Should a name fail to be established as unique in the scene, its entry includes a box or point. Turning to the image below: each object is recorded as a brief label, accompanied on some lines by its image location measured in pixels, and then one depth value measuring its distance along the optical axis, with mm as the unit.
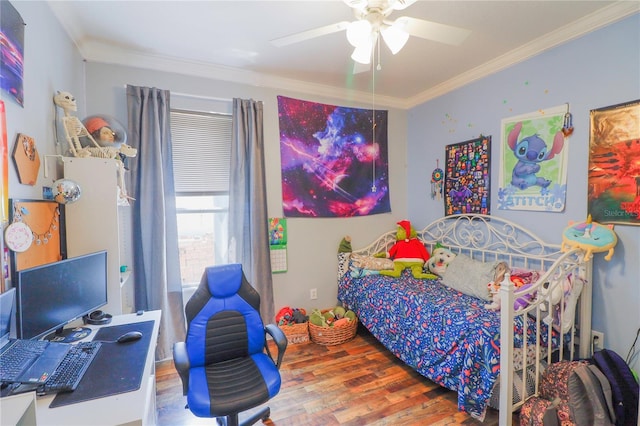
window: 2605
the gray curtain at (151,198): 2352
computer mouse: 1423
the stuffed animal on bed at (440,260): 2850
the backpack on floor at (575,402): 1469
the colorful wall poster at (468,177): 2674
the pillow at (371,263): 3004
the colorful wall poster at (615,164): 1782
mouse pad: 1025
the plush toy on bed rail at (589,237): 1825
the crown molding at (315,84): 1863
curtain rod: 2541
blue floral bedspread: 1751
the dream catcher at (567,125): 2072
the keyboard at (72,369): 1021
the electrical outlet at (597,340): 1938
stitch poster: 2143
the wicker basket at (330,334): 2797
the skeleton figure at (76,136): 1747
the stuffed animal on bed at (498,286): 1885
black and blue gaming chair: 1471
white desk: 912
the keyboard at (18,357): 985
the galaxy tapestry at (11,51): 1200
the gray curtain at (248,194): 2688
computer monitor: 1202
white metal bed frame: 1622
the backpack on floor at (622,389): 1517
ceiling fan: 1359
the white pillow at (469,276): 2305
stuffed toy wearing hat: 2920
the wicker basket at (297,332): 2810
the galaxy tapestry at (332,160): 2951
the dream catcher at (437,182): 3146
